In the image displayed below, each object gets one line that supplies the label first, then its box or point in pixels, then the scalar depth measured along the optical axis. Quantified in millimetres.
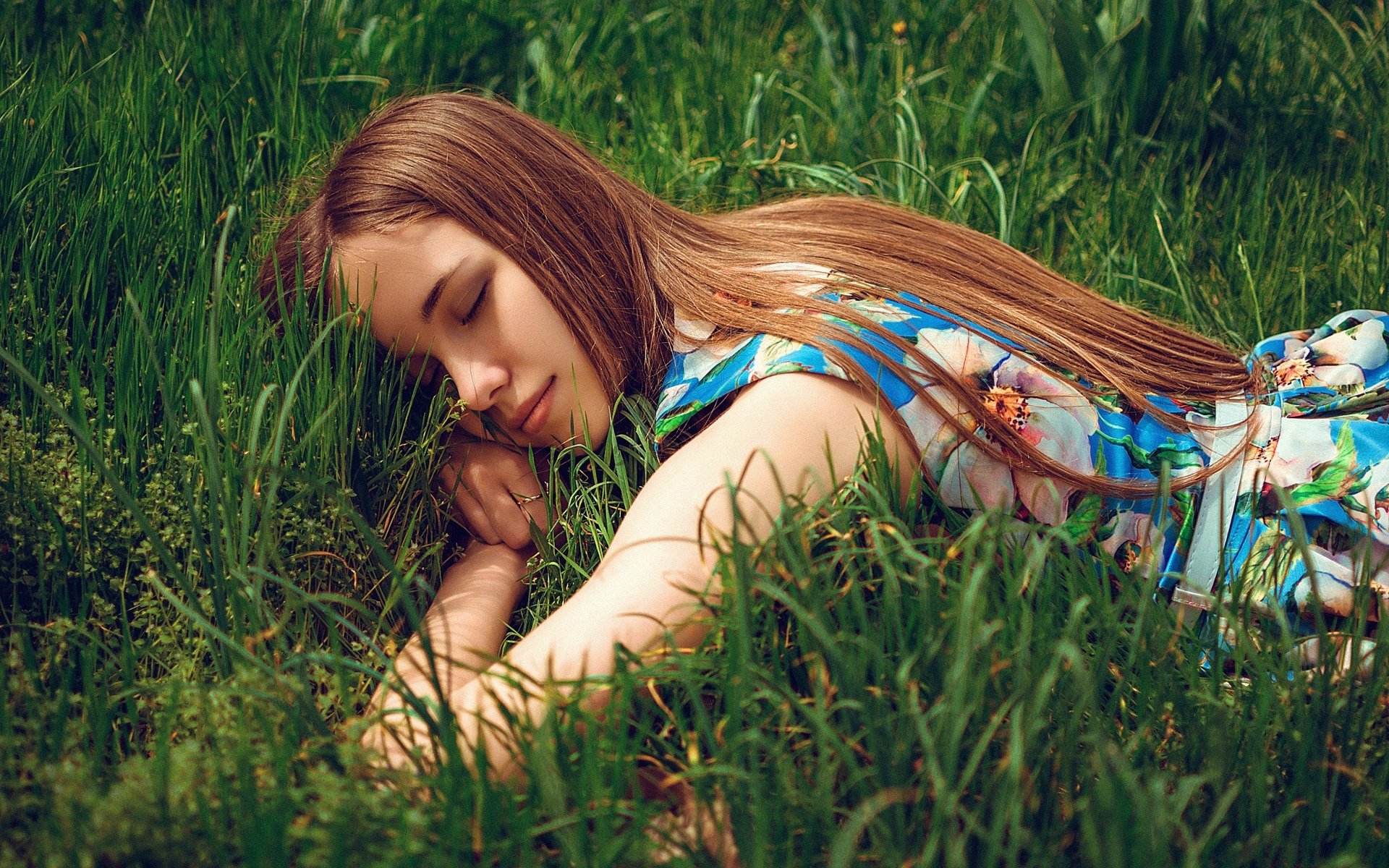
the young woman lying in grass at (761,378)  1345
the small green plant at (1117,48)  2443
